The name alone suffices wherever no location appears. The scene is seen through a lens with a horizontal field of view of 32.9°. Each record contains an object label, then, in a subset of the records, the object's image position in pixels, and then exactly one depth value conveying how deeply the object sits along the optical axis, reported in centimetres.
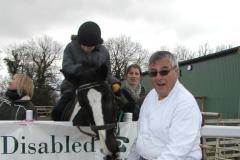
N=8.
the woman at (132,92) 464
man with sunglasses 276
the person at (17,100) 475
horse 353
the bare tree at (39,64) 4978
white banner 407
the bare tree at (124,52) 5694
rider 419
